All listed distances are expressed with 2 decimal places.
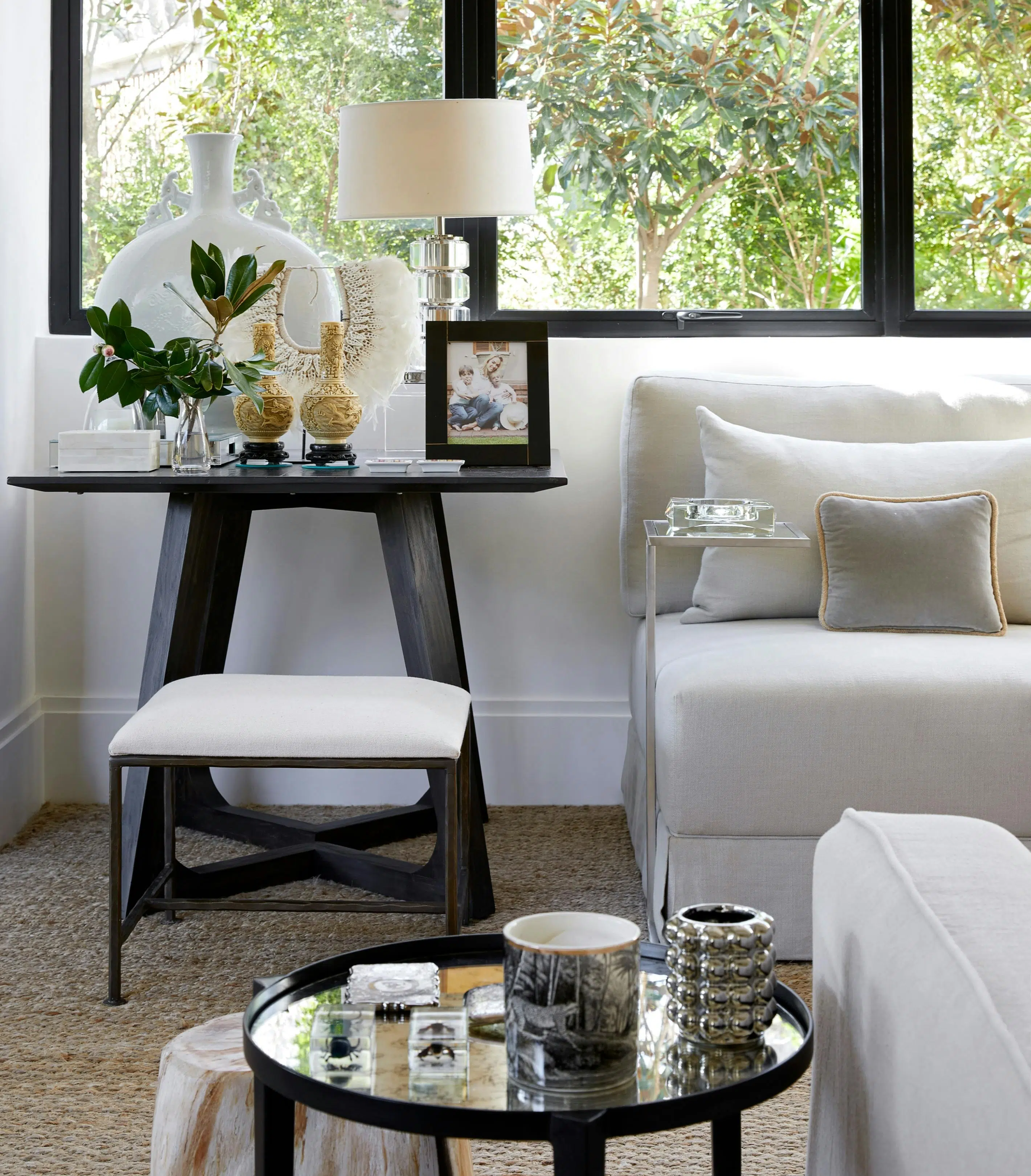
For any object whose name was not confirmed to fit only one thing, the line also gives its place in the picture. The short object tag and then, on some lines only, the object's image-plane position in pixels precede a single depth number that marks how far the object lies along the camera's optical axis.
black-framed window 3.07
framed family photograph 2.57
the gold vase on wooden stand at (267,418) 2.45
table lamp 2.61
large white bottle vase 2.77
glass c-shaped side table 2.09
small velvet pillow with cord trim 2.35
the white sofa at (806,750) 2.05
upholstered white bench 1.93
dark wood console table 2.22
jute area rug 1.64
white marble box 2.32
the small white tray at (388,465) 2.36
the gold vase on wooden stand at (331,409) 2.44
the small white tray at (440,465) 2.37
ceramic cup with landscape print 0.97
